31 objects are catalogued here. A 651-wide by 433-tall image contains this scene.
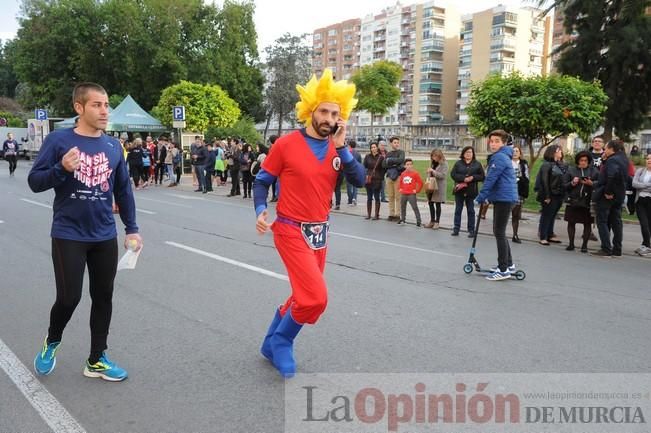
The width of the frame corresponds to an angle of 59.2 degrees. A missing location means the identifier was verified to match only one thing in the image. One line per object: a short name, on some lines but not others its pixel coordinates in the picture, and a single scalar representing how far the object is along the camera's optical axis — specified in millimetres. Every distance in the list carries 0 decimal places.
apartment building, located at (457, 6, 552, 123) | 96669
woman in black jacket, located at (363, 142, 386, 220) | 14680
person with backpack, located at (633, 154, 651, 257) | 10328
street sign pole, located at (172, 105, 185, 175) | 25531
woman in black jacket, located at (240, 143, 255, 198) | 19469
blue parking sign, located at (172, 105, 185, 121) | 25531
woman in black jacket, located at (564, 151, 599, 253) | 10484
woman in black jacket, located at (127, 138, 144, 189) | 21578
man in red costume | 3977
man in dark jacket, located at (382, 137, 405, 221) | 14164
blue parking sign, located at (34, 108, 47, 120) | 34312
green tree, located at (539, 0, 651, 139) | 23938
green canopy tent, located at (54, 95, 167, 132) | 29719
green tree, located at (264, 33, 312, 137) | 57344
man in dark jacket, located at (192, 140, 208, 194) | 20688
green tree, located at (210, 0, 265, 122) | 45594
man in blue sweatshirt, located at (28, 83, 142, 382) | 3736
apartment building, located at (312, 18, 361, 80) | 133250
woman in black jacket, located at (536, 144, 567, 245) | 11023
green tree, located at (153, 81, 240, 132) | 33719
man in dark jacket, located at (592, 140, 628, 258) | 9789
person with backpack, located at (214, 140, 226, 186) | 22438
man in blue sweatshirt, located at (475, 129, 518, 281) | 7656
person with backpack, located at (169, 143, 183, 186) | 24238
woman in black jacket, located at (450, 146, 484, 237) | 11805
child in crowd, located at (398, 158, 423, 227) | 13398
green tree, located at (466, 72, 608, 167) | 13820
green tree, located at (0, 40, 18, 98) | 91062
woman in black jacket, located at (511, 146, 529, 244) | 12461
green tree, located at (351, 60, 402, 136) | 70875
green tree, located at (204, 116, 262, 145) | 30656
